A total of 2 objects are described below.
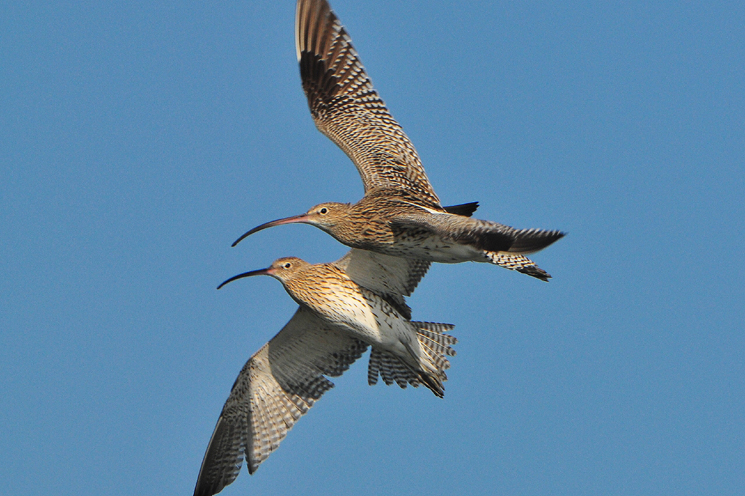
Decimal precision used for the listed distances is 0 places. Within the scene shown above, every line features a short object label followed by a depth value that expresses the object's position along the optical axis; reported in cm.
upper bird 1889
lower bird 2405
